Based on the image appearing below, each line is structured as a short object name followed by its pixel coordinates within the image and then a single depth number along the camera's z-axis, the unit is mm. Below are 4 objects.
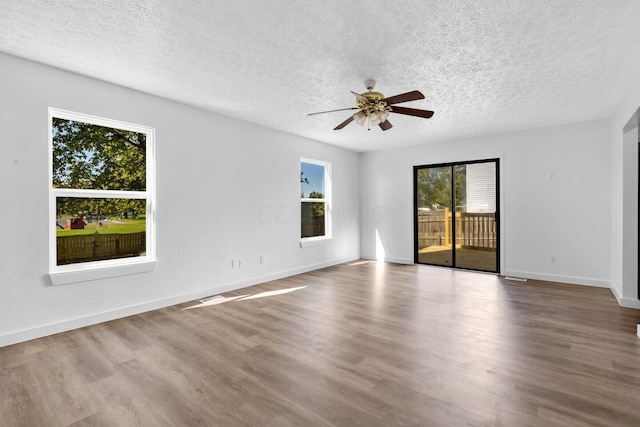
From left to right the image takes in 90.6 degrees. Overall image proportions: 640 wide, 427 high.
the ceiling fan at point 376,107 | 3145
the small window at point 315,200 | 6180
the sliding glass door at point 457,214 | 6070
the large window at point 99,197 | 3230
